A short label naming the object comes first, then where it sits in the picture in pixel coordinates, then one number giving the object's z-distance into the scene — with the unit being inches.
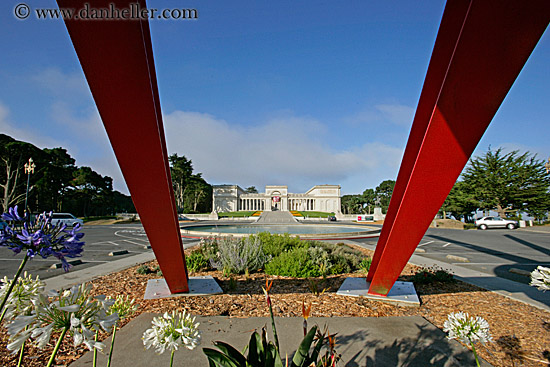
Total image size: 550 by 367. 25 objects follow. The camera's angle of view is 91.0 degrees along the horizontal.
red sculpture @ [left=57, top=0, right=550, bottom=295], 78.1
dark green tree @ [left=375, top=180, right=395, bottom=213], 3201.3
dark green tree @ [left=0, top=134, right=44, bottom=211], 1234.6
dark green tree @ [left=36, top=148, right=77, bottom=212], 1379.2
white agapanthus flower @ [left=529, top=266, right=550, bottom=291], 84.2
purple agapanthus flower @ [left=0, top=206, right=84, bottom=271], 45.3
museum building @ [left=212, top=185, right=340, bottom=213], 3481.8
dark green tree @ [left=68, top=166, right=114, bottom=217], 1668.3
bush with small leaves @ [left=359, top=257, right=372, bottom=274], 275.3
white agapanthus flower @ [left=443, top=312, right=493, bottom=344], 65.1
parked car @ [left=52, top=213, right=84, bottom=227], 1028.8
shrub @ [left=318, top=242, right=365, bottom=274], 271.7
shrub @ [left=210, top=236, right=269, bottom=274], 260.4
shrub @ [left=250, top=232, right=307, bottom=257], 318.0
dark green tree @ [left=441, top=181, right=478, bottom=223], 1558.8
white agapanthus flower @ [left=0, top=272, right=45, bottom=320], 51.0
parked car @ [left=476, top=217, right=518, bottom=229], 1105.4
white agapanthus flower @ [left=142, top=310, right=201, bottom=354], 55.0
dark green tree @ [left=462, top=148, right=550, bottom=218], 1391.5
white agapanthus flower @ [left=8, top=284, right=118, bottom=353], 42.1
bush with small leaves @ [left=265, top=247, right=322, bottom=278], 249.1
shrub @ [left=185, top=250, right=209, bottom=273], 276.7
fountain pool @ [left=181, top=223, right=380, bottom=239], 648.1
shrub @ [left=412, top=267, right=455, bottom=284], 235.6
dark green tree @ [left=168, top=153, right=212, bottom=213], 2363.4
